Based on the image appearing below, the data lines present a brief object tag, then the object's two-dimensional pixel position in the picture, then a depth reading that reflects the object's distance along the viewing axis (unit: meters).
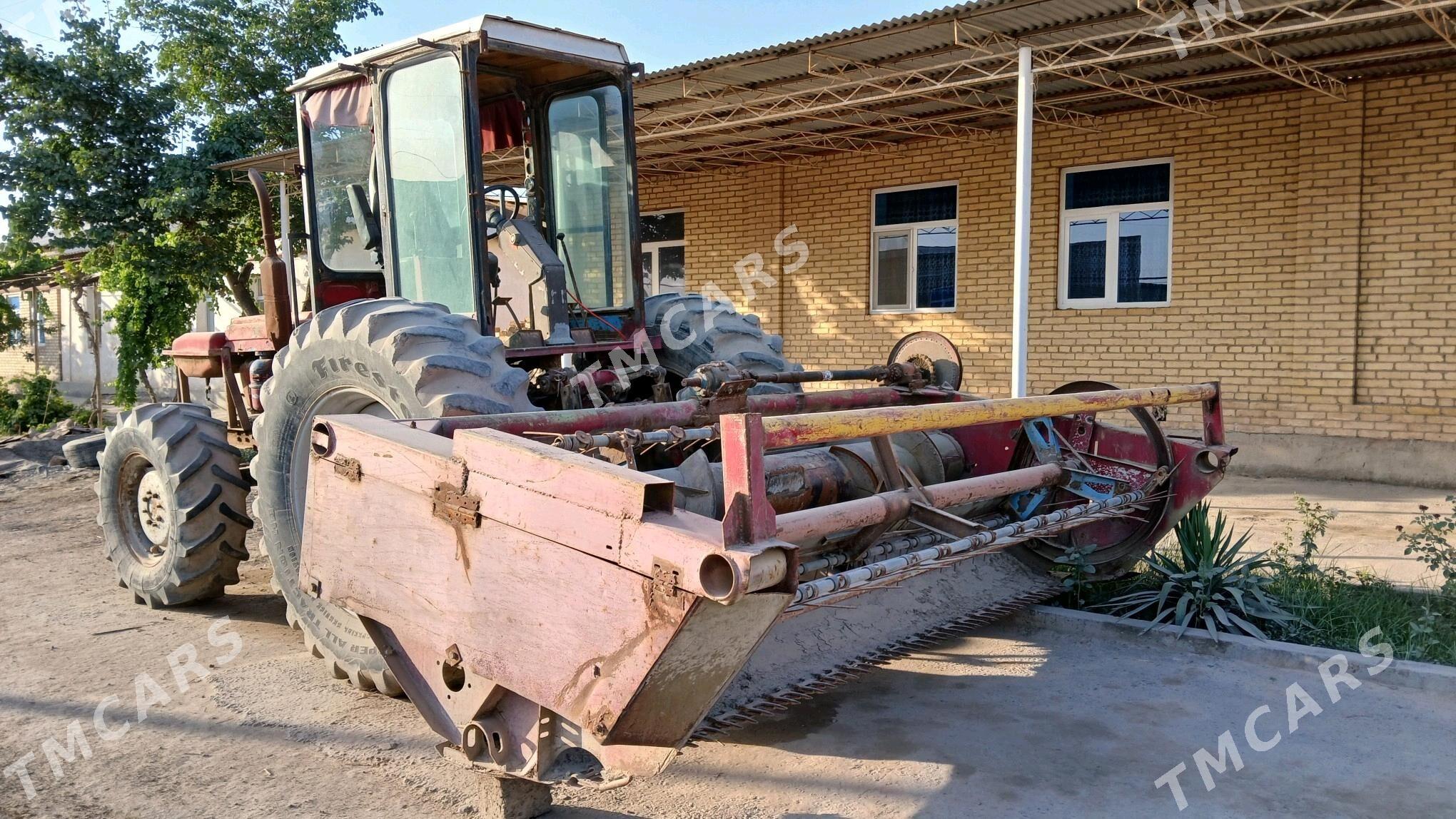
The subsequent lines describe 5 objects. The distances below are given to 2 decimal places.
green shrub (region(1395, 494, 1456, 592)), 4.80
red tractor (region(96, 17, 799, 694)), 4.01
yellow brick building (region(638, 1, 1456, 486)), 8.65
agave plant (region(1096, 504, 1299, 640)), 4.80
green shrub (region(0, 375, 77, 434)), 15.42
